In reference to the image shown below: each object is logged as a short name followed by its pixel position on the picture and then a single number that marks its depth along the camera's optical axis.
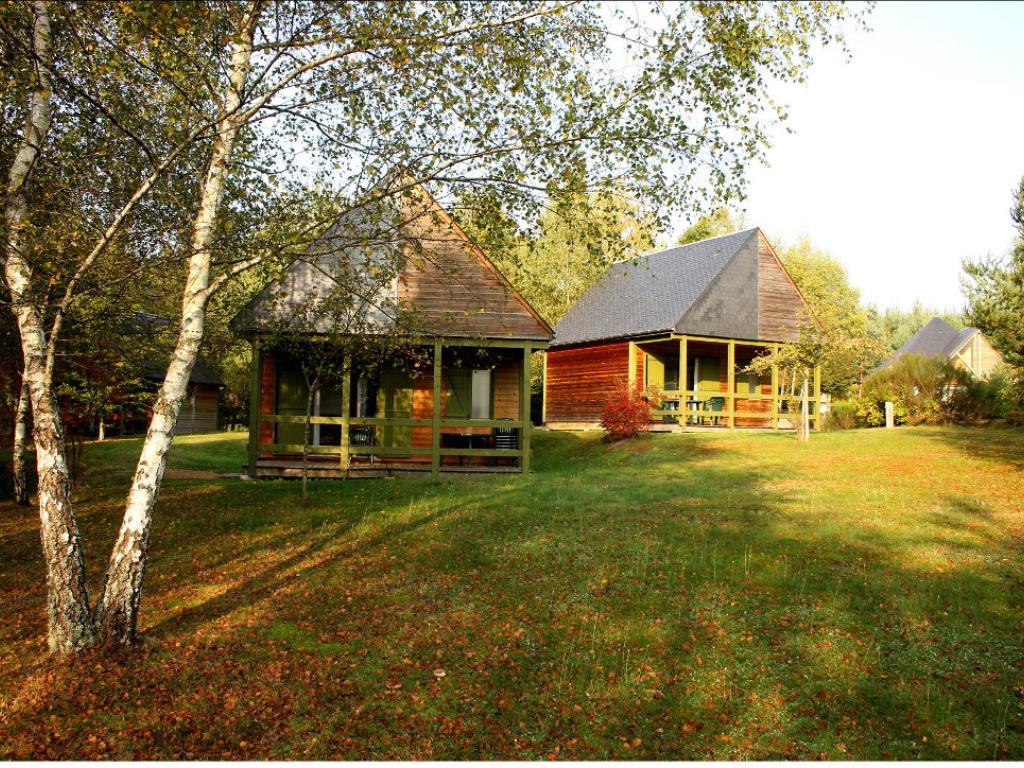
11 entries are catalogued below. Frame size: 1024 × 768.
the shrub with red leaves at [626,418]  22.45
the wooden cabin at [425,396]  16.84
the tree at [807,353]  20.59
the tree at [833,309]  21.12
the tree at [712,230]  50.72
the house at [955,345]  46.88
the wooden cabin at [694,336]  25.84
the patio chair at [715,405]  27.55
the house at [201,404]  34.13
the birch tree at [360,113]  6.83
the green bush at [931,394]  24.53
